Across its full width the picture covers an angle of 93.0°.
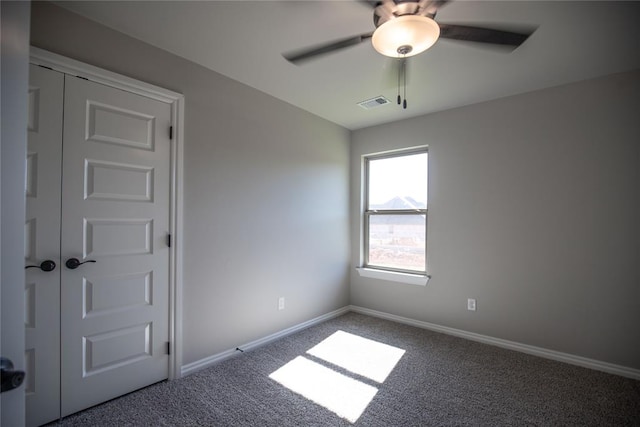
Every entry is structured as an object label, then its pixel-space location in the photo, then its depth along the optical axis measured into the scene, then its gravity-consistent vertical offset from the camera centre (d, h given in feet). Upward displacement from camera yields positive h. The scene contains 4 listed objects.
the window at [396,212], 12.05 +0.14
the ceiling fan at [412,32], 4.96 +3.18
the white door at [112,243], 6.22 -0.67
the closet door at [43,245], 5.73 -0.63
